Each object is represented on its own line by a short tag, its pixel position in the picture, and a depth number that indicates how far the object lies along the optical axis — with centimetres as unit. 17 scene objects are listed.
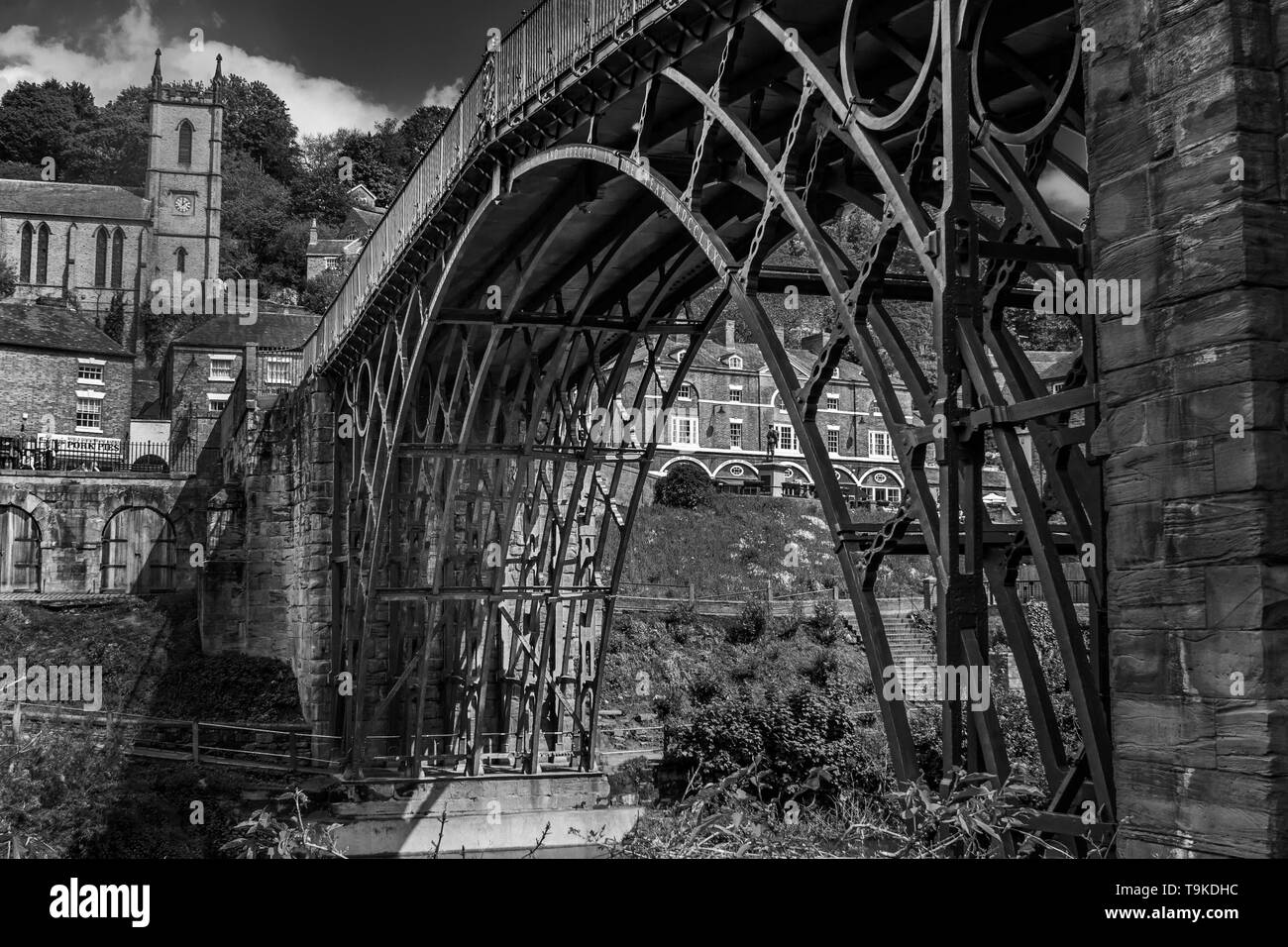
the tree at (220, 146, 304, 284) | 8388
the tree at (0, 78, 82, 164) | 7719
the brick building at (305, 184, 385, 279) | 7750
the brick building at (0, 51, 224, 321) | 7275
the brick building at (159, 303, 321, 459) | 5231
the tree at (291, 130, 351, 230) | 9181
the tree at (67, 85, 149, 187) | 8094
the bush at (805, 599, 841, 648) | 4431
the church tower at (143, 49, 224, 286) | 7538
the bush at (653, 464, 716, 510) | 5209
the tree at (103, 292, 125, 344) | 7094
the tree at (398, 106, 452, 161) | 8850
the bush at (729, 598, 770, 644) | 4425
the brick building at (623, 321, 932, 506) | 6150
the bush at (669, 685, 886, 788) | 3466
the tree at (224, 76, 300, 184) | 9169
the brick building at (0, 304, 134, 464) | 4919
